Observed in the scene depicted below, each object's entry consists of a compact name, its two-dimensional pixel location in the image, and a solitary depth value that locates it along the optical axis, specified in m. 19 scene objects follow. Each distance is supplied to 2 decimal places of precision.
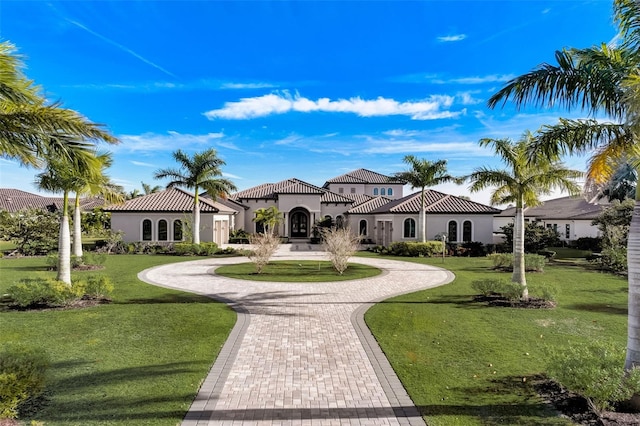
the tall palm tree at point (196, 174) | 30.80
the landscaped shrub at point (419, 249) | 29.89
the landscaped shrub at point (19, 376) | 5.29
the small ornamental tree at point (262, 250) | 19.81
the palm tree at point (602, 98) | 6.16
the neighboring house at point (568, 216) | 40.94
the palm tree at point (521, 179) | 14.42
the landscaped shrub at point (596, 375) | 5.50
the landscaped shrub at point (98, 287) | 13.23
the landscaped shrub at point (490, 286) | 13.70
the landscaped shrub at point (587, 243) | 34.59
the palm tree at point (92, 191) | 15.98
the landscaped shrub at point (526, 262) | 21.55
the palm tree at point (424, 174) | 29.92
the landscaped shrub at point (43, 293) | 11.95
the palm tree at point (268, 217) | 39.16
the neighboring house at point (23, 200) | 55.83
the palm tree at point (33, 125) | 7.08
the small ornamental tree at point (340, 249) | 19.89
